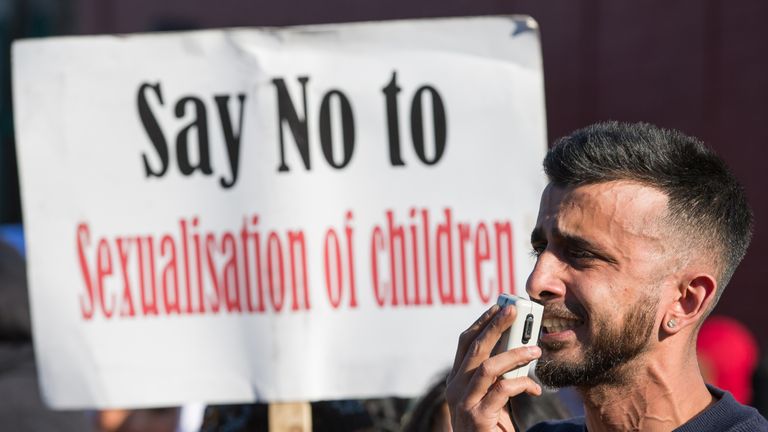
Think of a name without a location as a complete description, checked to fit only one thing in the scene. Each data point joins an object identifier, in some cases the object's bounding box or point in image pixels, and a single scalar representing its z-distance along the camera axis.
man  4.15
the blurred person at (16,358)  6.27
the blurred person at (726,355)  11.37
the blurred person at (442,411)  6.85
